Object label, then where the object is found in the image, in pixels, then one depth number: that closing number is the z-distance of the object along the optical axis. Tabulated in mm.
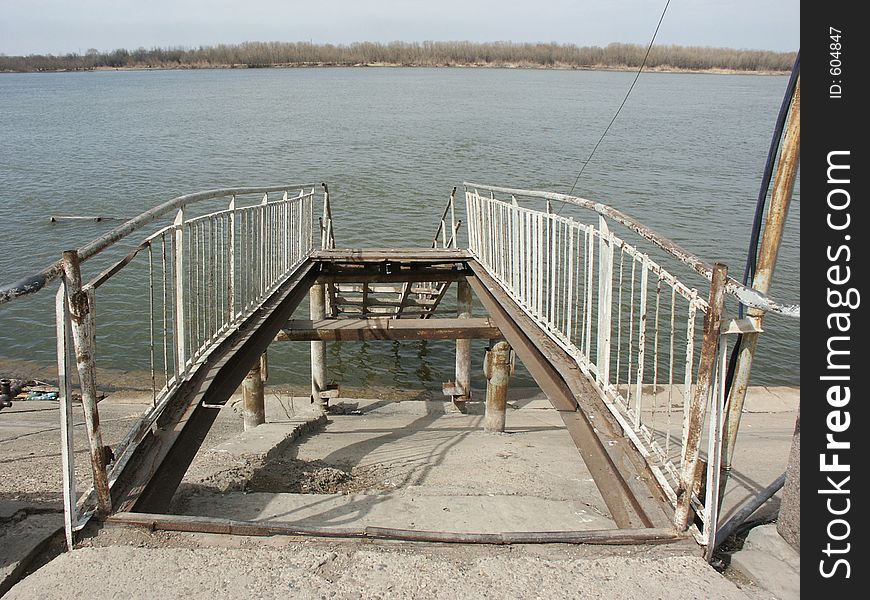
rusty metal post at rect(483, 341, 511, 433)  9641
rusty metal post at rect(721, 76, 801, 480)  3621
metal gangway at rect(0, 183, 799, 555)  3094
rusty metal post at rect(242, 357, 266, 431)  9078
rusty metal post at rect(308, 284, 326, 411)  11625
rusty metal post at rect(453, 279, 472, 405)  12195
